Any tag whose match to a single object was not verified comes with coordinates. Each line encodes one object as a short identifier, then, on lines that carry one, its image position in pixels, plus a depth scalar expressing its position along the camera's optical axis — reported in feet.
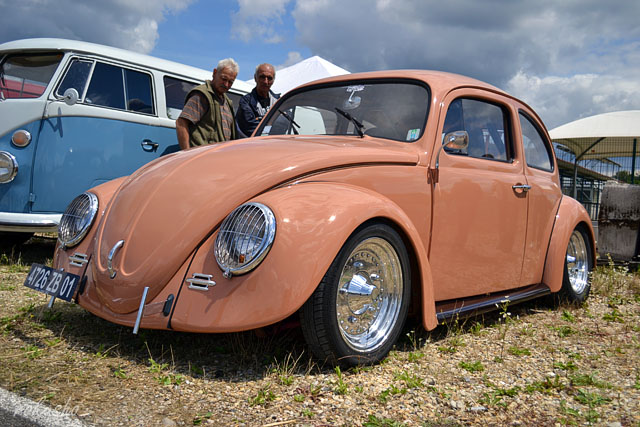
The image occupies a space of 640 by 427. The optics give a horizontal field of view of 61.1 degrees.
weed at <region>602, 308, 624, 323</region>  13.45
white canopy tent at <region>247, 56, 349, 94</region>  39.68
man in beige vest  16.55
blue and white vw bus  16.56
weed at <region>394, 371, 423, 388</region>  8.35
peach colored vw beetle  7.81
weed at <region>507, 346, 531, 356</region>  10.40
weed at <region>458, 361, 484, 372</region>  9.37
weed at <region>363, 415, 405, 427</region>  6.90
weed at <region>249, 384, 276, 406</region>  7.39
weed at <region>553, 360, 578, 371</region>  9.65
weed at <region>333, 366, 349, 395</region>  7.84
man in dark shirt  17.71
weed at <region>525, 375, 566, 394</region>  8.50
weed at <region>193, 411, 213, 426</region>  6.78
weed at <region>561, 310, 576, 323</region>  13.33
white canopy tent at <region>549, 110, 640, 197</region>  49.44
